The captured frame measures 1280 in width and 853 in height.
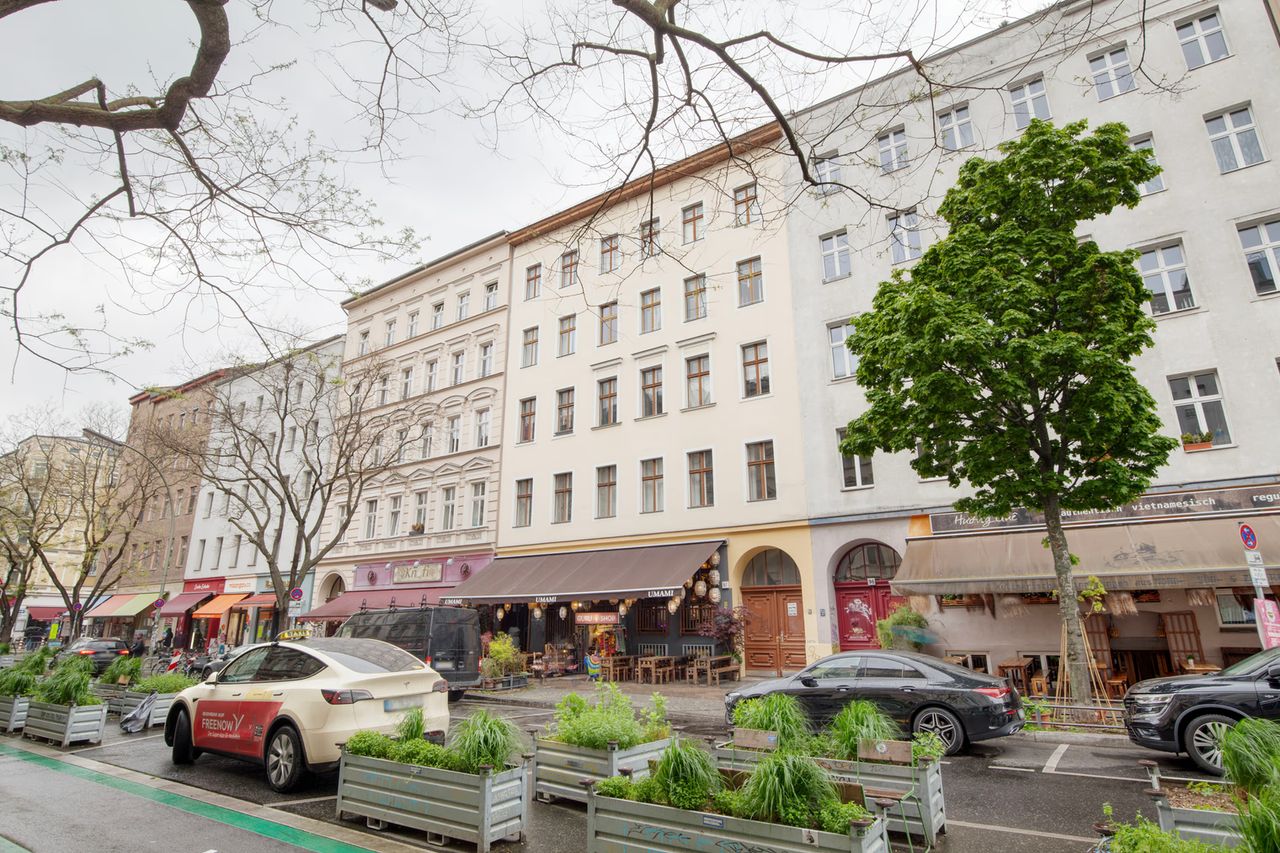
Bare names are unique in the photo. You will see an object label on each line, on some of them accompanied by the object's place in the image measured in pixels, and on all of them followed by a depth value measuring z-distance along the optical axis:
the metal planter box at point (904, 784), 5.59
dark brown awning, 20.75
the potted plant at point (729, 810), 4.01
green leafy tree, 11.62
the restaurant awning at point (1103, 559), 13.55
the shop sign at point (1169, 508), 14.63
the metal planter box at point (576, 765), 6.59
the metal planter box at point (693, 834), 3.91
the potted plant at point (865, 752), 5.68
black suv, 7.77
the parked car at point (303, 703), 7.40
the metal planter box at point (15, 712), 11.85
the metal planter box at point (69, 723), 10.63
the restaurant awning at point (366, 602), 28.72
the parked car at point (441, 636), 16.61
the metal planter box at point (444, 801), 5.63
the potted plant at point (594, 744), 6.70
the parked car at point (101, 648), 27.81
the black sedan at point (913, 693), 9.16
